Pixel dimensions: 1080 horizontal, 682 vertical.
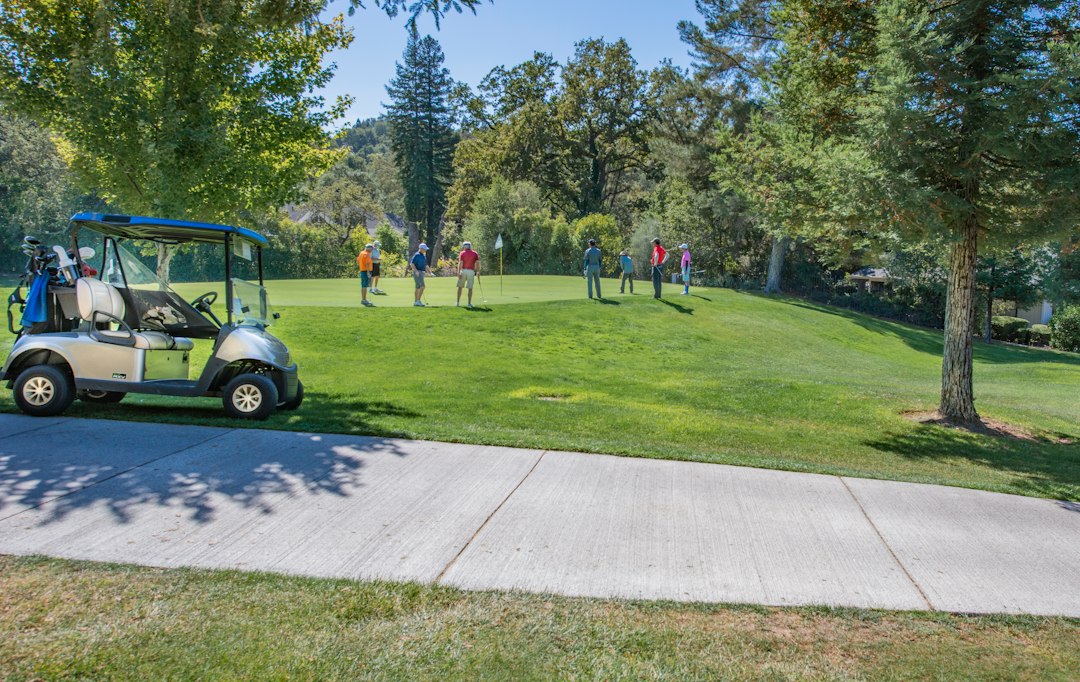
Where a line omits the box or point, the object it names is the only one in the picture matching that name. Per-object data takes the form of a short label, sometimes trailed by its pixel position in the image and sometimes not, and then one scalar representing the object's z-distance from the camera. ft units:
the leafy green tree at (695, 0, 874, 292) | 35.63
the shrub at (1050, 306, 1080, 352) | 110.32
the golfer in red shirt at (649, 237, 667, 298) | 78.47
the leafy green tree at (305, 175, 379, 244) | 153.07
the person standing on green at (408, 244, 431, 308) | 65.17
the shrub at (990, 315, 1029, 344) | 124.67
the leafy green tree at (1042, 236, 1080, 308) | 109.09
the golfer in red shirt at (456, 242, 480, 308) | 64.39
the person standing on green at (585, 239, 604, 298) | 71.93
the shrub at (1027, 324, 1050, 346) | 122.72
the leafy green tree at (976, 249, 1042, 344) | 114.11
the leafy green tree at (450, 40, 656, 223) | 176.86
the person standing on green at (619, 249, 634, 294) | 79.00
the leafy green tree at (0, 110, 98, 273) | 157.99
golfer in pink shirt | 87.20
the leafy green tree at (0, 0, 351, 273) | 36.65
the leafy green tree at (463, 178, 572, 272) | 139.64
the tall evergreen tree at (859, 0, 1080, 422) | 28.27
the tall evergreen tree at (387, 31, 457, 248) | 203.21
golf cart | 24.56
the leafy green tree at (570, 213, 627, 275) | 133.59
